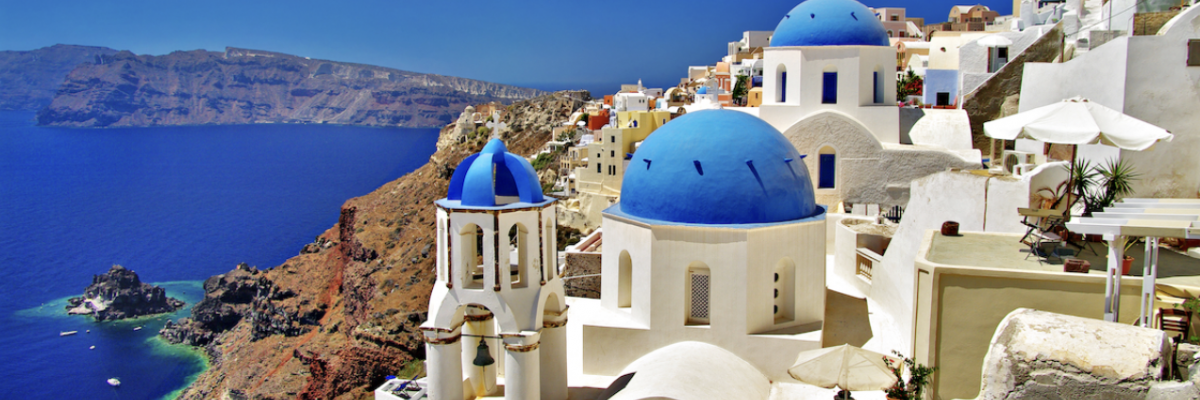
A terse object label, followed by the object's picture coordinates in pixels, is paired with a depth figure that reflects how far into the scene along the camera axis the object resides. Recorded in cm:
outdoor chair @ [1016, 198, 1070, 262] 909
